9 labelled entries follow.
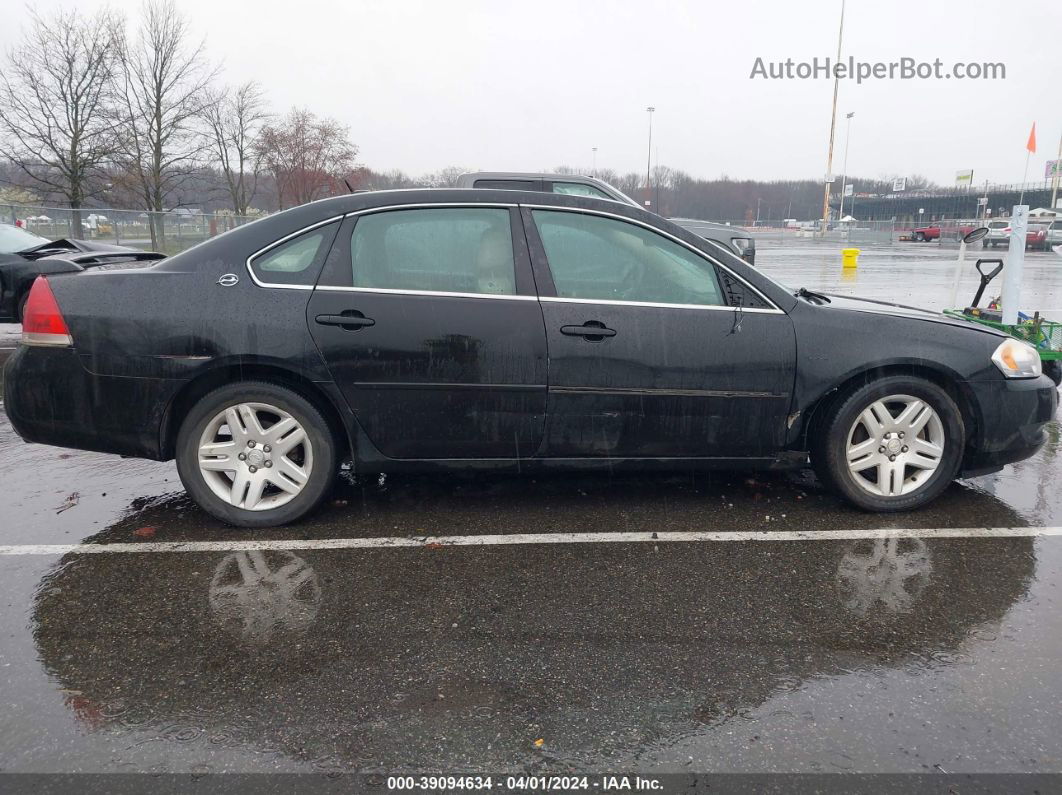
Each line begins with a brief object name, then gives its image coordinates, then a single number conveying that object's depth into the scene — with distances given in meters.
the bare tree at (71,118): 28.48
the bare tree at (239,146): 40.59
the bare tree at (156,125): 31.70
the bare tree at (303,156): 42.91
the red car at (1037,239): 35.91
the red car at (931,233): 53.62
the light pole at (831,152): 49.16
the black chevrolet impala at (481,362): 3.50
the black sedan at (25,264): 9.09
